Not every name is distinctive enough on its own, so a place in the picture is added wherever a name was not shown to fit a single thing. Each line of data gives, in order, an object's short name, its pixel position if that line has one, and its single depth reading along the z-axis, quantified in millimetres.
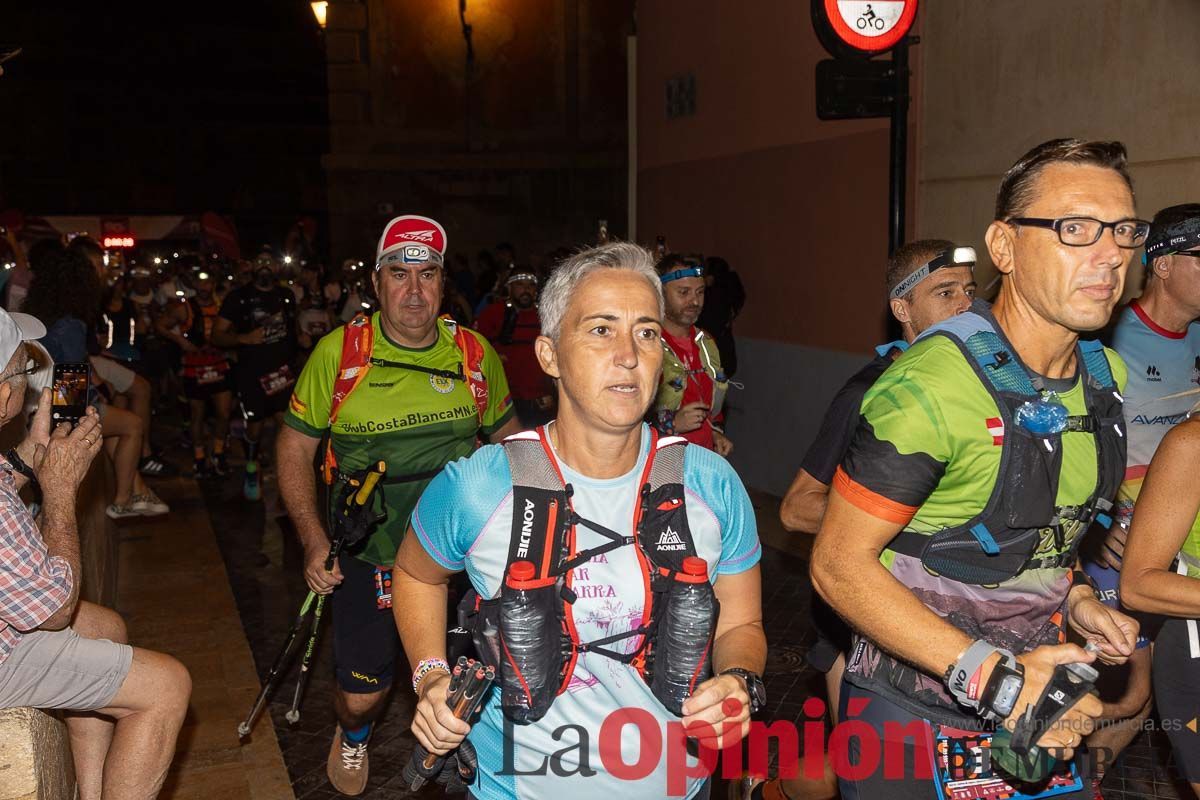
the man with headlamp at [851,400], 3787
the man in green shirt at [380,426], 4582
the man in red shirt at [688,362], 6012
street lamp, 21688
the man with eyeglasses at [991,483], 2443
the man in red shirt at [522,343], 9656
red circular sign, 6836
